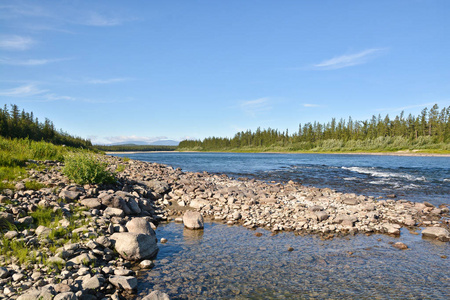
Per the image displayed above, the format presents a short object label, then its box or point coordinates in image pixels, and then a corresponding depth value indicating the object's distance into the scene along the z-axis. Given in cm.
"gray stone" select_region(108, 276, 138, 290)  633
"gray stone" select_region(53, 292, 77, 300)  526
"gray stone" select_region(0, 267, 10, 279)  598
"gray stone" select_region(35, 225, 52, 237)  793
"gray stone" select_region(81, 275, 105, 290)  607
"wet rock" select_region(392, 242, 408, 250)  942
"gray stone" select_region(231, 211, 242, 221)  1278
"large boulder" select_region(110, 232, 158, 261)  791
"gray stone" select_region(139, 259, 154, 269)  757
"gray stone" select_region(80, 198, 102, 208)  1094
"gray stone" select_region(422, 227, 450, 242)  1030
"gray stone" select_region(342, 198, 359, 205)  1596
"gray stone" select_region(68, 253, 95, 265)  698
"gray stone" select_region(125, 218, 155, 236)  927
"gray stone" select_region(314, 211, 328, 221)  1249
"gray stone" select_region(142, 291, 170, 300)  566
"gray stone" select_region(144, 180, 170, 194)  1695
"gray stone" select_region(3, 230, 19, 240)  751
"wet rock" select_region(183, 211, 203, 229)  1134
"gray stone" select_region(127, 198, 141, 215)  1191
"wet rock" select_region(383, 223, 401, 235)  1102
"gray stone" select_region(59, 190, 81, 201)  1099
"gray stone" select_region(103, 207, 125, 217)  1065
